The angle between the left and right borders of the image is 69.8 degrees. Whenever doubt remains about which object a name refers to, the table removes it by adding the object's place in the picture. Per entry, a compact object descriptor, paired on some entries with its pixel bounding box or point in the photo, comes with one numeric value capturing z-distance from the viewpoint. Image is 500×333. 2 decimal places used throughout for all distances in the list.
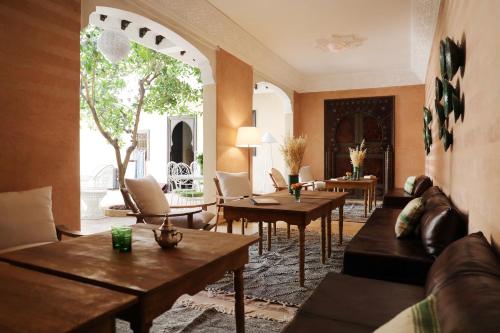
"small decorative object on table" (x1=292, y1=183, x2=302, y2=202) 3.53
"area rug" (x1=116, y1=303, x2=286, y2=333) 2.20
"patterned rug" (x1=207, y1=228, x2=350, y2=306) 2.79
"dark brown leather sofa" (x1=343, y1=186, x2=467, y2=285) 2.17
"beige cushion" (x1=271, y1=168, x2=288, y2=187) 6.13
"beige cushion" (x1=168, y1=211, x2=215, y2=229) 3.50
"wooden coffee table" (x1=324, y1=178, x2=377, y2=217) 6.27
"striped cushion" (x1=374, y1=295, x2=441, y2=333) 0.97
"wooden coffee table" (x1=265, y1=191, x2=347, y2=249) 3.77
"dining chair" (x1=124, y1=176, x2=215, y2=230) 3.32
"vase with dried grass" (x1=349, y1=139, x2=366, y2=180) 6.67
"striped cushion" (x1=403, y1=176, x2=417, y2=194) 5.55
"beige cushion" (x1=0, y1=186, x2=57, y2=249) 2.34
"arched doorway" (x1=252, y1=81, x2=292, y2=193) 10.91
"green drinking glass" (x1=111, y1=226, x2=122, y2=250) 1.76
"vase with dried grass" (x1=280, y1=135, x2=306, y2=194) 4.09
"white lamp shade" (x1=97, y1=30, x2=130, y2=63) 4.41
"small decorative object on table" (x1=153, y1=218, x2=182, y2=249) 1.78
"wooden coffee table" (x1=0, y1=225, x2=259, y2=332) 1.30
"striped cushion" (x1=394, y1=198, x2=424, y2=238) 2.73
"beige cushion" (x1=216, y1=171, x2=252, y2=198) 4.65
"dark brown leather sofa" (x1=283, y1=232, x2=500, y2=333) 0.90
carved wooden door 8.70
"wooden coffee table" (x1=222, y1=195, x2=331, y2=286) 2.92
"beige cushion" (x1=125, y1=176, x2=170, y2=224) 3.34
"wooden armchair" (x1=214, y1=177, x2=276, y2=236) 4.45
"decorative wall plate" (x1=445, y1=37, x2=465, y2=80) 2.75
